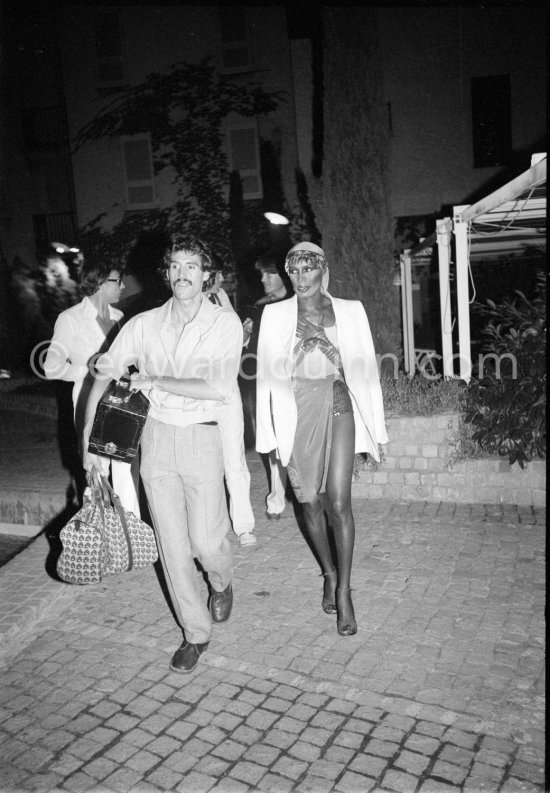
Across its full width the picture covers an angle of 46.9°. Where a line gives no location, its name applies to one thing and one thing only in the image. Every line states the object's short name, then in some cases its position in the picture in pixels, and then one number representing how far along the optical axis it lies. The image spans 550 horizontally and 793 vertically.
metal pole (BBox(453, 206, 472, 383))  7.08
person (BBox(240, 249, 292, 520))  5.49
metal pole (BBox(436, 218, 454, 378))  7.76
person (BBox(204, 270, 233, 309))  5.67
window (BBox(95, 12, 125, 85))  18.25
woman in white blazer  3.55
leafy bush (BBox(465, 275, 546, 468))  5.55
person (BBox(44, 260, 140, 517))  4.87
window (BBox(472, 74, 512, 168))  16.66
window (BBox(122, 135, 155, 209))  18.16
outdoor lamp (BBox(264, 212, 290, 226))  15.72
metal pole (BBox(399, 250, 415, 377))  12.21
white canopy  6.24
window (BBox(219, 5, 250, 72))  17.30
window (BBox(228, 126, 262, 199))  17.55
